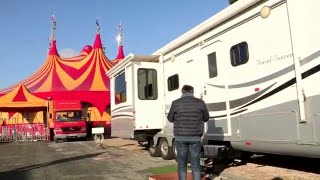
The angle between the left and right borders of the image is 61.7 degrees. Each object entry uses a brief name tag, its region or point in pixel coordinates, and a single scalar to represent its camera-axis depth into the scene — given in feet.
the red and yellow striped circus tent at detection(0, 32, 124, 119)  71.90
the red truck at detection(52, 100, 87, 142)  56.74
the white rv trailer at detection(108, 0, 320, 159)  14.81
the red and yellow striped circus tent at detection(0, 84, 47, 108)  66.40
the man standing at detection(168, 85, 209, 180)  15.33
